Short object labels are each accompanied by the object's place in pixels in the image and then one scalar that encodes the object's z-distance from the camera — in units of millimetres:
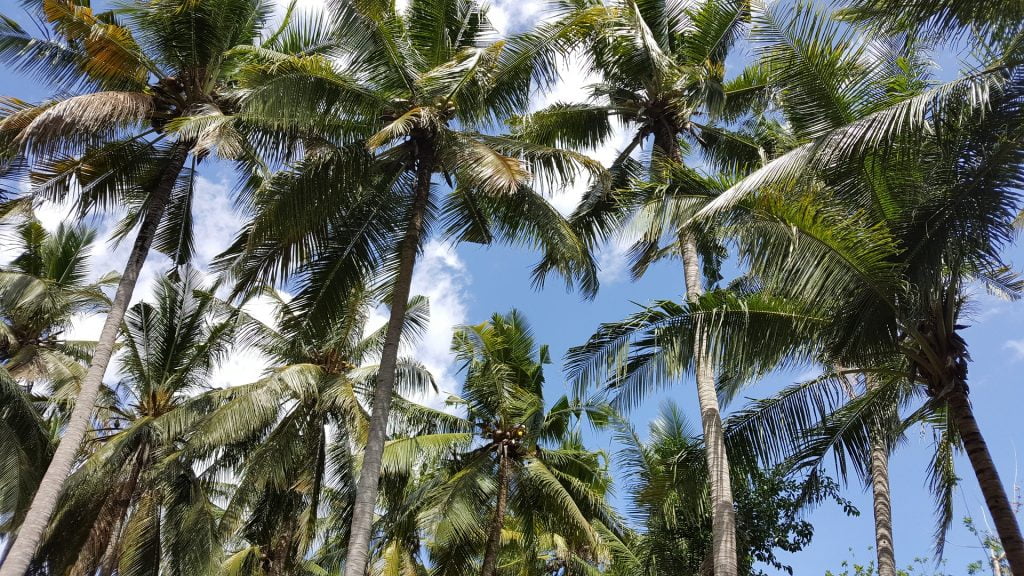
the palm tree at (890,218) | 7949
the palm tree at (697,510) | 11289
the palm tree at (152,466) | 14703
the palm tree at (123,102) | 10305
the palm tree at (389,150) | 10172
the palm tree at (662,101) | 12117
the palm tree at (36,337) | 14789
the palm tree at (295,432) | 14656
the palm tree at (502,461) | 15078
